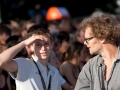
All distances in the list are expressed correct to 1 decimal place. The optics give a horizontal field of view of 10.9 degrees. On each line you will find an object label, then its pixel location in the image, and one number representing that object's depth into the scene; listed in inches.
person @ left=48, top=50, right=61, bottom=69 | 400.8
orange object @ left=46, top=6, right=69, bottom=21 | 1186.0
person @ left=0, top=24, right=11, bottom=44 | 539.1
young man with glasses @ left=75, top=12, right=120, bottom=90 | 293.5
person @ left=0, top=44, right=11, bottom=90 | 349.2
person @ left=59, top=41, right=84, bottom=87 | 435.6
